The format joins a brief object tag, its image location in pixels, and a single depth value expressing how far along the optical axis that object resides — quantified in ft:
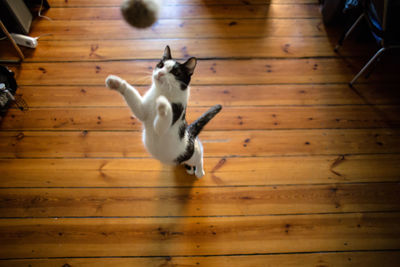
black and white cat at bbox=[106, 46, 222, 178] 2.81
